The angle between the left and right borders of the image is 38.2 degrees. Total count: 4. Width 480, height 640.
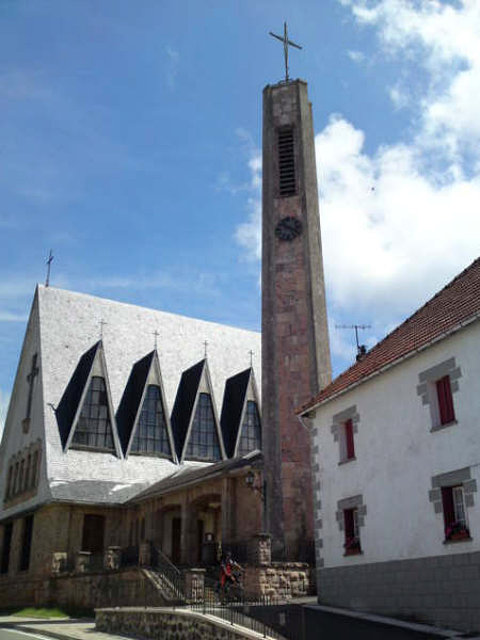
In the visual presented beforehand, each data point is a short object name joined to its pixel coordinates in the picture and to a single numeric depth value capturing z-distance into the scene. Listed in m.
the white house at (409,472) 13.47
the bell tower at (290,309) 22.86
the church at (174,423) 23.70
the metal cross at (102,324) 38.42
